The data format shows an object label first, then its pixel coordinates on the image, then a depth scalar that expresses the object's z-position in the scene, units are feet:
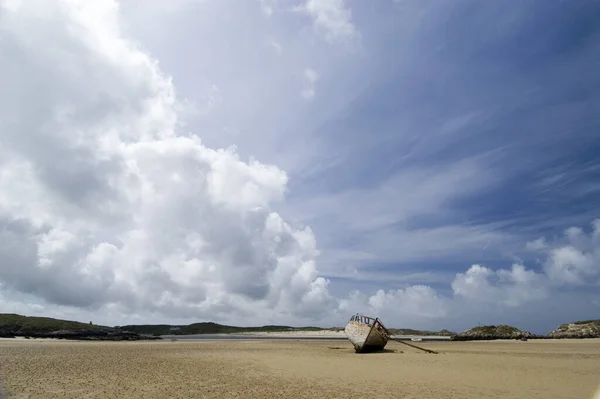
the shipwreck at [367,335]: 129.29
